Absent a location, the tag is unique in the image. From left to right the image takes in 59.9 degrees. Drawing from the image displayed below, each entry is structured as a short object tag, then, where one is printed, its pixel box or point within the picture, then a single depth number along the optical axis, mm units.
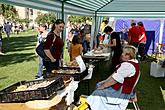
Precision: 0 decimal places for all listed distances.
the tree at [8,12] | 21143
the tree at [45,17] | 27893
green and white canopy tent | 2982
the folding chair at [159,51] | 6063
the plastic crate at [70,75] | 1987
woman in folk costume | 1789
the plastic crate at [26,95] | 1469
